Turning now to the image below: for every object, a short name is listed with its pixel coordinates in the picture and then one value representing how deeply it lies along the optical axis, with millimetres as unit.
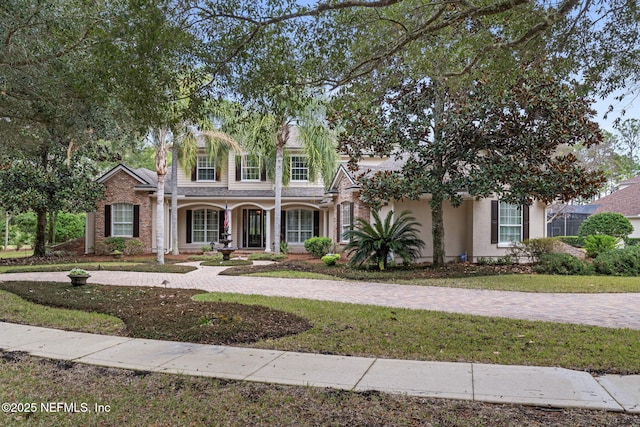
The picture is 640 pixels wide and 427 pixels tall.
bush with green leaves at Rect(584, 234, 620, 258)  16878
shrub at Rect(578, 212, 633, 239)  23703
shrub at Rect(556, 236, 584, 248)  25344
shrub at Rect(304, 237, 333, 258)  21266
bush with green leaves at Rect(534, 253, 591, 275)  14727
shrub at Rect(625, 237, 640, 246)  23797
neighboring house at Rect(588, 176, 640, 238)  28188
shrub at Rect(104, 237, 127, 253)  21406
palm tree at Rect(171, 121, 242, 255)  21312
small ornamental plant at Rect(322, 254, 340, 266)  17016
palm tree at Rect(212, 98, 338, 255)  19453
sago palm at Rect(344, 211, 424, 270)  15211
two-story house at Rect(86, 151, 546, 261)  18219
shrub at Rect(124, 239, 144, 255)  21584
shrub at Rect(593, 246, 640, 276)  14586
